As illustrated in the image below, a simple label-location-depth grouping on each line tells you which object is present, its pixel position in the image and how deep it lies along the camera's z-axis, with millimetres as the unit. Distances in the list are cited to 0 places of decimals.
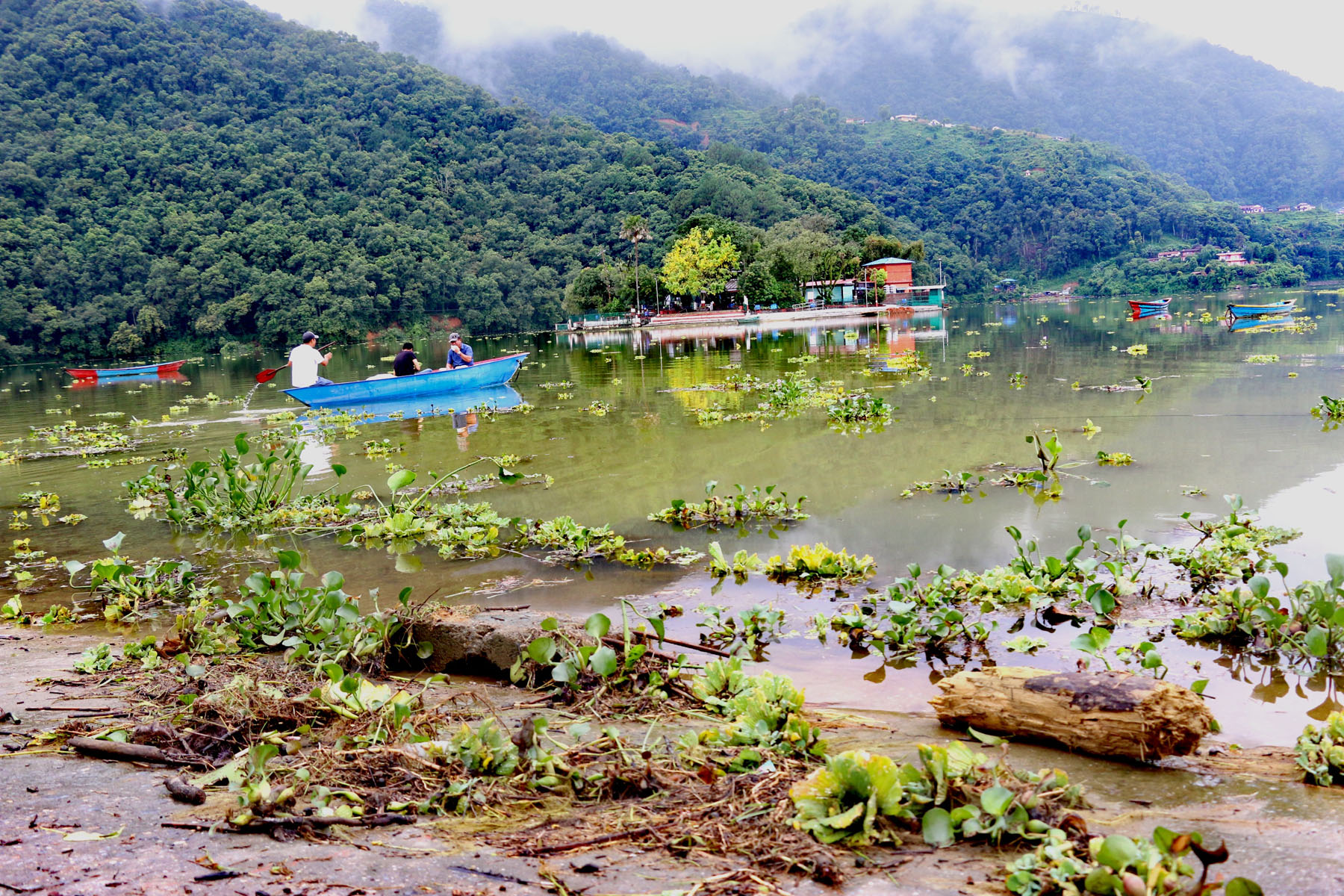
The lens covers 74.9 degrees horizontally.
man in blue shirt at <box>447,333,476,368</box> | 20812
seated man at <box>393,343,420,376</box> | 19812
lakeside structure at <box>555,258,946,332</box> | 67188
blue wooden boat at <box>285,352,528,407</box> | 18891
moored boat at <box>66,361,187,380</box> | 36031
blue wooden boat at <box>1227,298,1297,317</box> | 34791
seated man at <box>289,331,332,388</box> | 18625
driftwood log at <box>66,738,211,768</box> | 3436
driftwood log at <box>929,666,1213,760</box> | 3348
